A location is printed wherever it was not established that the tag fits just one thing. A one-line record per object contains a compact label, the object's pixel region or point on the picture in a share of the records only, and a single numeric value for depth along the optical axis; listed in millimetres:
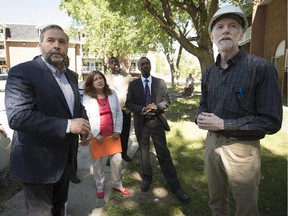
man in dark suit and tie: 3393
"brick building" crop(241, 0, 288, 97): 12818
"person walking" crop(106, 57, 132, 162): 4271
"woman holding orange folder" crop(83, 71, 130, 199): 3279
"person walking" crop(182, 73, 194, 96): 15644
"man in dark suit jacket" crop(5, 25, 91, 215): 1754
